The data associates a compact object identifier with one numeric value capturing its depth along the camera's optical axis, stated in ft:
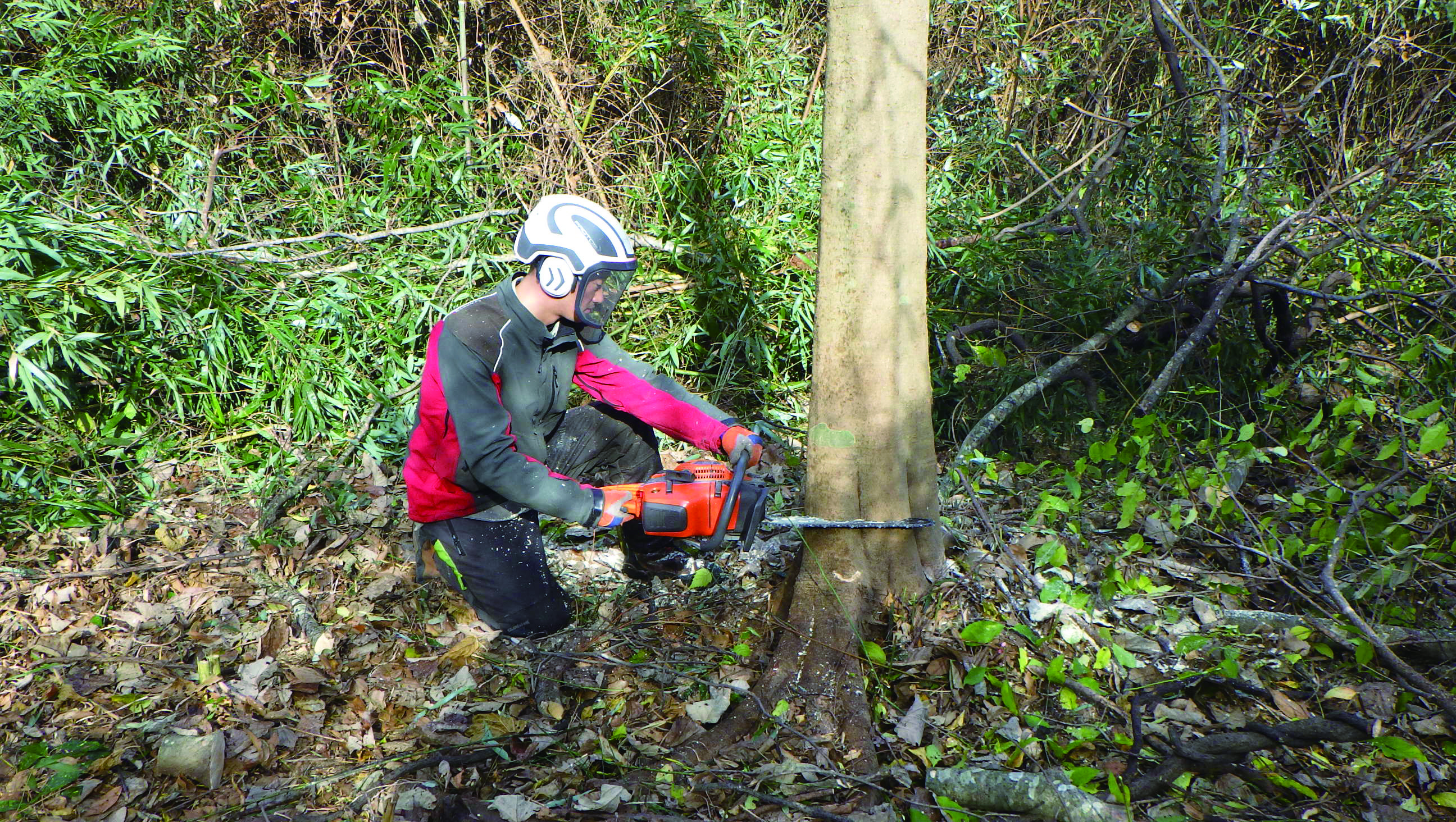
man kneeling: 8.23
